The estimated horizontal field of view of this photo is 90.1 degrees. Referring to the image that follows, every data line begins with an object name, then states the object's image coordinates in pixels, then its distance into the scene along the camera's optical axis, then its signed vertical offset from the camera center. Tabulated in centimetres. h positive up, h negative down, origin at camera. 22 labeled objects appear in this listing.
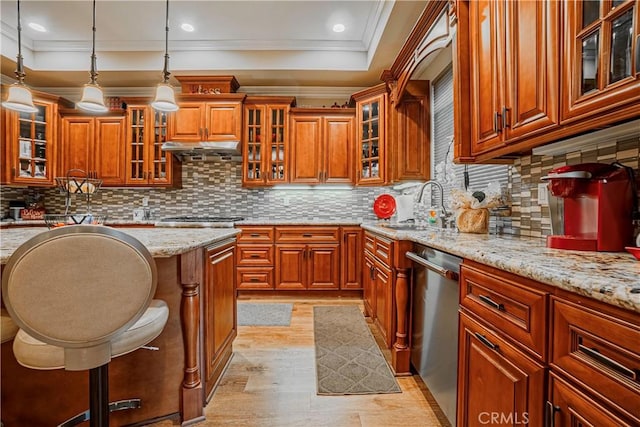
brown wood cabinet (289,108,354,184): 411 +87
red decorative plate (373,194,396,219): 383 +8
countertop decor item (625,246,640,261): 92 -11
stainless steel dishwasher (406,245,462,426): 140 -55
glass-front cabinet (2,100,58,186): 392 +82
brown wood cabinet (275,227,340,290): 381 -57
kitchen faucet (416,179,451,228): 254 -3
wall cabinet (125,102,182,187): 416 +82
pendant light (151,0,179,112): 245 +90
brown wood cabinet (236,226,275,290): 381 -57
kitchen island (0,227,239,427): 139 -75
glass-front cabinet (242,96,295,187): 410 +94
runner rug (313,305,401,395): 188 -102
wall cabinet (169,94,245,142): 402 +117
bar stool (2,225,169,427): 95 -25
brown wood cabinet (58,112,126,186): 418 +87
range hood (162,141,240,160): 388 +79
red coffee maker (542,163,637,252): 113 +3
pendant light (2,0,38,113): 227 +83
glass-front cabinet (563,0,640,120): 93 +51
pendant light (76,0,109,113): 237 +88
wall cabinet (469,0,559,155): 124 +65
